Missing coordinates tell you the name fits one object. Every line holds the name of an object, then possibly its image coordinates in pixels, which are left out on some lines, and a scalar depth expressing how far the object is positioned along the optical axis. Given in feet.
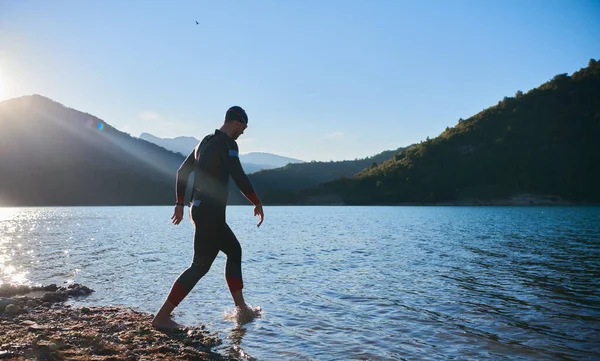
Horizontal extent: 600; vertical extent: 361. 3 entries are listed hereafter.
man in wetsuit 23.07
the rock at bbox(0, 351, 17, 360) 16.74
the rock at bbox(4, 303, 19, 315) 26.66
